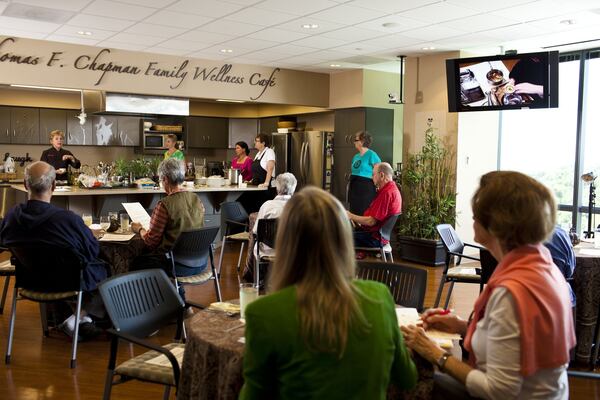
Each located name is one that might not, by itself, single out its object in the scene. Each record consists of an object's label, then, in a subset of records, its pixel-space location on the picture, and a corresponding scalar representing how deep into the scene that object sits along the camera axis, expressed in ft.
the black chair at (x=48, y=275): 12.11
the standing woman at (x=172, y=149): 29.73
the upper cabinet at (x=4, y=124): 34.04
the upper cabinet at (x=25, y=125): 34.37
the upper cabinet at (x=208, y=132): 39.68
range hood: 27.78
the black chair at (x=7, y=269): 14.37
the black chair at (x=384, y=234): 18.16
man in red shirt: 17.98
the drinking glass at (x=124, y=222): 15.64
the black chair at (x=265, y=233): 16.79
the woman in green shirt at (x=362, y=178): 26.27
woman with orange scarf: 5.69
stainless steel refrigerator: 33.14
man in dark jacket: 12.32
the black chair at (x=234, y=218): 21.18
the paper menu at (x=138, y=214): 15.50
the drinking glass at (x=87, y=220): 15.98
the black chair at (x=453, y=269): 15.60
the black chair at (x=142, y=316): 8.34
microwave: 37.40
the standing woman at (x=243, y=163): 29.86
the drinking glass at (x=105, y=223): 16.12
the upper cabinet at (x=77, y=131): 35.99
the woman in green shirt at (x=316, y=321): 4.88
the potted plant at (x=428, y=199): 25.84
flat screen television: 20.24
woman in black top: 27.96
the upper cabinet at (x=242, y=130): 41.34
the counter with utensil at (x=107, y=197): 23.98
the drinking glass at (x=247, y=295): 7.91
